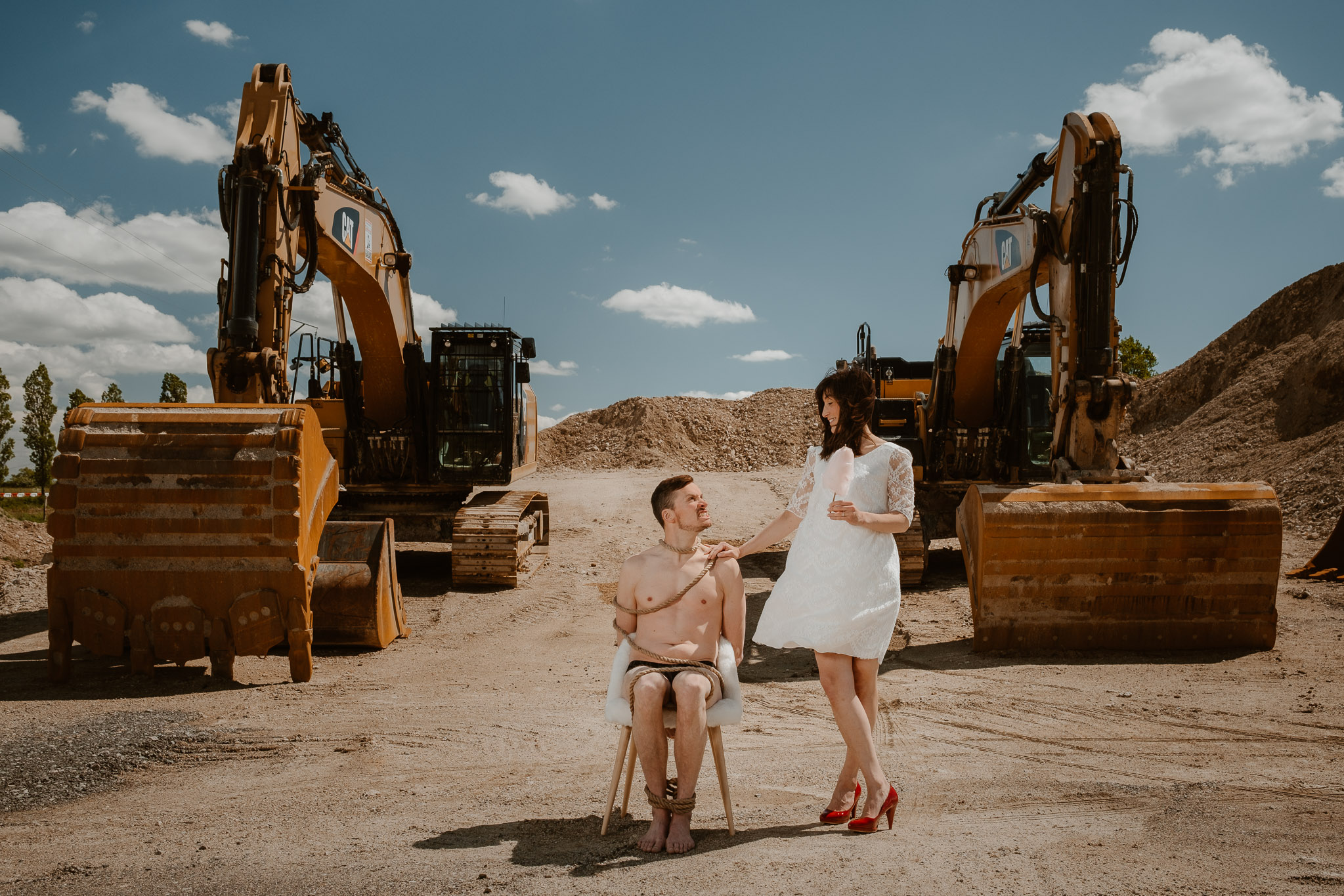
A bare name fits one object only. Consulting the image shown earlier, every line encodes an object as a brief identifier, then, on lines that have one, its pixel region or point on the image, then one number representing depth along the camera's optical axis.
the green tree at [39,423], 31.20
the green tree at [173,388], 36.93
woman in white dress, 3.25
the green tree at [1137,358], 49.03
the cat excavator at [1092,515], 6.46
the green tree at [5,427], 30.42
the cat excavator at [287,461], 5.75
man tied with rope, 3.15
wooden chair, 3.23
